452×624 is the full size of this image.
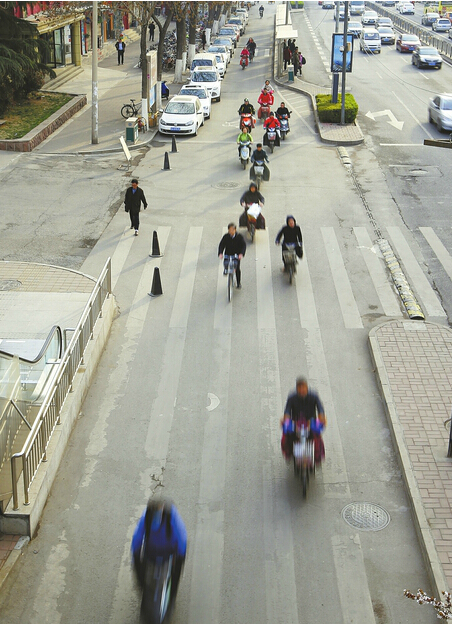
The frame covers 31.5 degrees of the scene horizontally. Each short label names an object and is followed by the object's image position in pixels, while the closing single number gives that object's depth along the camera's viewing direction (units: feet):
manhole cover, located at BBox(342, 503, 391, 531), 32.17
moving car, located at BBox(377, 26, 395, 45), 211.41
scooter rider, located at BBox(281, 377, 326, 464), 33.83
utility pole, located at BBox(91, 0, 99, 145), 92.84
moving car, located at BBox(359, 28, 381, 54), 194.33
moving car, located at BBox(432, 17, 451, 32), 246.88
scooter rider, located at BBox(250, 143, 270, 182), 78.74
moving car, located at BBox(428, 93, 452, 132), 104.99
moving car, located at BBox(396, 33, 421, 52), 192.95
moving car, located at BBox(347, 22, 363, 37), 215.37
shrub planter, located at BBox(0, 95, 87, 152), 94.94
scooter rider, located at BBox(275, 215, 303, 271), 56.18
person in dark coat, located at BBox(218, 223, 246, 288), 53.36
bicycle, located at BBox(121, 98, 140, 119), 113.80
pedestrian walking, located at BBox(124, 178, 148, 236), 64.75
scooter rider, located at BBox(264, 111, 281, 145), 96.84
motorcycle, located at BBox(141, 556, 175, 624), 25.25
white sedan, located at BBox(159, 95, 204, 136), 104.37
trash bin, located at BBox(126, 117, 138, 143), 99.76
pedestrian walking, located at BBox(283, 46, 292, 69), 156.15
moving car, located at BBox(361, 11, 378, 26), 245.86
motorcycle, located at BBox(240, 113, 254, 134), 101.08
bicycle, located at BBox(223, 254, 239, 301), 53.36
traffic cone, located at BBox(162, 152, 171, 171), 87.32
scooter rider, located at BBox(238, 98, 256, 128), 105.40
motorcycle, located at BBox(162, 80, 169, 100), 127.11
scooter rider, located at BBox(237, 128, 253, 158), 88.28
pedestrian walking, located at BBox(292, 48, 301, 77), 154.30
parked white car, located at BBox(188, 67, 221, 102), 131.34
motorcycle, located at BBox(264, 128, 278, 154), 97.19
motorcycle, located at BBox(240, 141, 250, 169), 88.12
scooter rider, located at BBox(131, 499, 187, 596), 25.22
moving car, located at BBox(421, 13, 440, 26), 261.03
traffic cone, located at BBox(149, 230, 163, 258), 61.26
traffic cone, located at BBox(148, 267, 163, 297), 54.03
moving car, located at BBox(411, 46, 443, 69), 163.73
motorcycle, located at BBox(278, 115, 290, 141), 103.28
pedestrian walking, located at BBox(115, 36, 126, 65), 167.63
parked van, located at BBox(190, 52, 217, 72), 149.89
